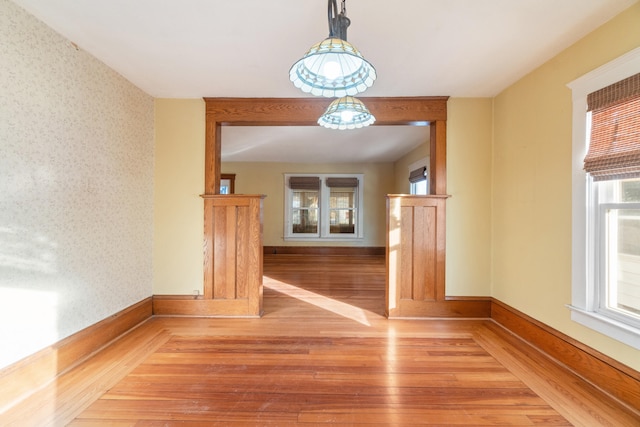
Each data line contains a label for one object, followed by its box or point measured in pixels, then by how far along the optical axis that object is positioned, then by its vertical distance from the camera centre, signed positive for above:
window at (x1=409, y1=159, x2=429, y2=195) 4.54 +0.68
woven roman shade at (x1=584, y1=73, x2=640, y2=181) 1.44 +0.49
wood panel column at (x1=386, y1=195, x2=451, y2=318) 2.71 -0.42
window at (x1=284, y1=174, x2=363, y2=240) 6.55 +0.21
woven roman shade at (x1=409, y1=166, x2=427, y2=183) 4.51 +0.73
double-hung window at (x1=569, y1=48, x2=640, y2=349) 1.48 +0.10
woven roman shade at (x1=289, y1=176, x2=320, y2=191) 6.48 +0.80
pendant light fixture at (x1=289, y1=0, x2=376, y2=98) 1.04 +0.59
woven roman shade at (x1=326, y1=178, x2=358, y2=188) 6.53 +0.81
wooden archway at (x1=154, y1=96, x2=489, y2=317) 2.71 -0.18
